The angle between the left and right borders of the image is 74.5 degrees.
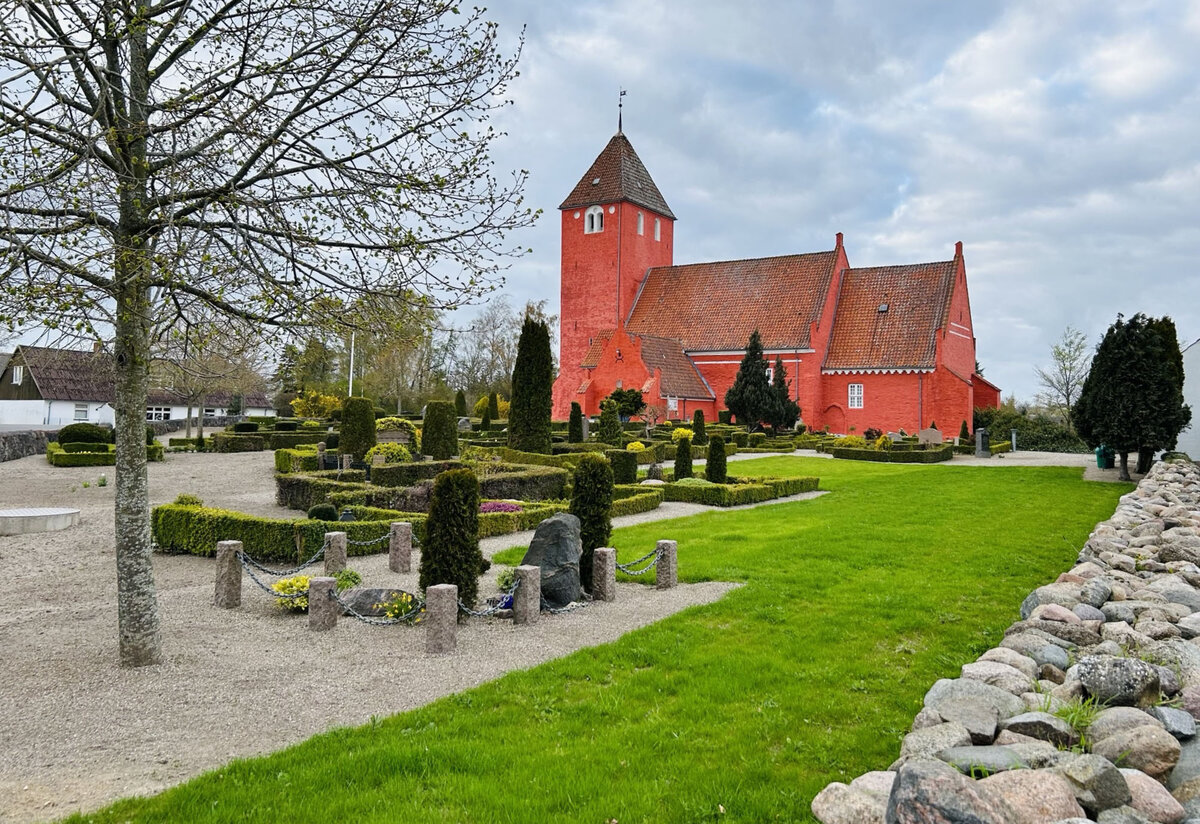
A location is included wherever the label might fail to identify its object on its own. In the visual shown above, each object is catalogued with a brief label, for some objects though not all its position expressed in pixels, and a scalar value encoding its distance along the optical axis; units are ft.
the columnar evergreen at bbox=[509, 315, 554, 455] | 75.87
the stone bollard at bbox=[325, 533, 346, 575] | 29.53
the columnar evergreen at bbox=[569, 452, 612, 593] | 27.30
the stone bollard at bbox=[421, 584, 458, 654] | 19.88
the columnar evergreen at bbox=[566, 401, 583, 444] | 87.28
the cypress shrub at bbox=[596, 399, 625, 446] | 84.28
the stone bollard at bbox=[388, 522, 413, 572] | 30.83
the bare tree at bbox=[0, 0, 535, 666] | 15.52
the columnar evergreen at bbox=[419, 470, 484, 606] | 22.67
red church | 118.73
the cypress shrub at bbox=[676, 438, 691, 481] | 57.72
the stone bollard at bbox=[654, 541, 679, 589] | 27.66
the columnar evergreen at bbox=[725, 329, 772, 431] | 110.83
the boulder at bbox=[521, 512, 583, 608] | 24.70
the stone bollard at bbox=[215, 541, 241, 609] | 24.50
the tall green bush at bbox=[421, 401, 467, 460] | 67.92
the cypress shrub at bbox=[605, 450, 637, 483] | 57.41
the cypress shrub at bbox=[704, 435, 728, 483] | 56.24
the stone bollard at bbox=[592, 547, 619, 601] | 25.88
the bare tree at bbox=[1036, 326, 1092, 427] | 147.95
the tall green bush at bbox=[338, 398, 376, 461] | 68.80
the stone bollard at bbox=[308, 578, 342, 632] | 21.89
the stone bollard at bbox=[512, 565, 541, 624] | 22.61
